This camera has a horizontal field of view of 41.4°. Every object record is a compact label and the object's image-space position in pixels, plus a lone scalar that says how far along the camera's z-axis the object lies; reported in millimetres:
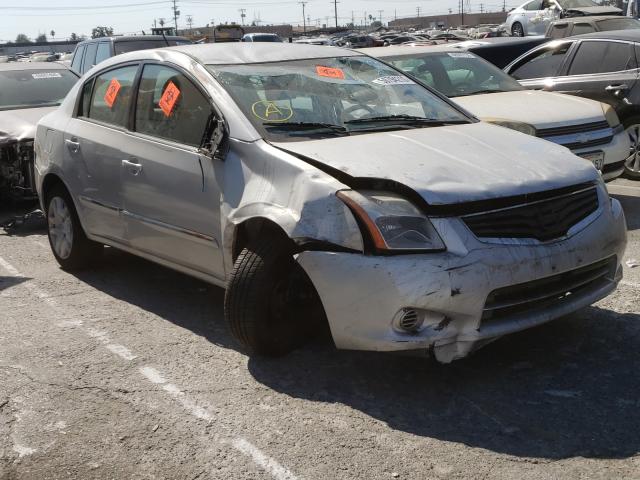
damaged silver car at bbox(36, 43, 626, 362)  3852
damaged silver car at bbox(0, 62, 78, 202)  8844
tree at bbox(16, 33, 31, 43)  158350
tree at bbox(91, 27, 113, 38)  94188
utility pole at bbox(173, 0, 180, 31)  123000
